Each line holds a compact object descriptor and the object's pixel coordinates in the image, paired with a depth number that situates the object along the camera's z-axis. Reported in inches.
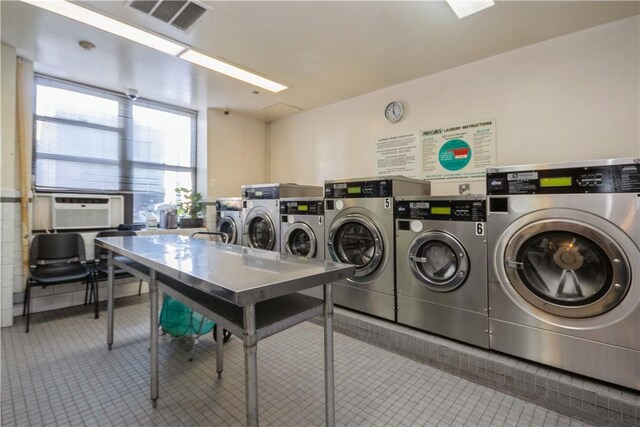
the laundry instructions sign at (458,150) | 122.2
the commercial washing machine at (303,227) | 129.1
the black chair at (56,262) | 117.8
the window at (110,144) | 141.9
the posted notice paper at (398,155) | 142.2
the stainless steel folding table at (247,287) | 42.1
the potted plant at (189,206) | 177.8
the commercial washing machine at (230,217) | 171.2
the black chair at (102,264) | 132.9
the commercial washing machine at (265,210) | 149.3
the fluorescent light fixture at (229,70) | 121.3
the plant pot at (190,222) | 174.2
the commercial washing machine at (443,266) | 86.0
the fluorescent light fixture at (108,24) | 91.7
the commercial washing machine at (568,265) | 66.1
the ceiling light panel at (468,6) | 88.2
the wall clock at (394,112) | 145.5
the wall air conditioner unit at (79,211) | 137.5
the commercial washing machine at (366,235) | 106.0
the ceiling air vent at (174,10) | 88.7
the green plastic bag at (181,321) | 100.0
